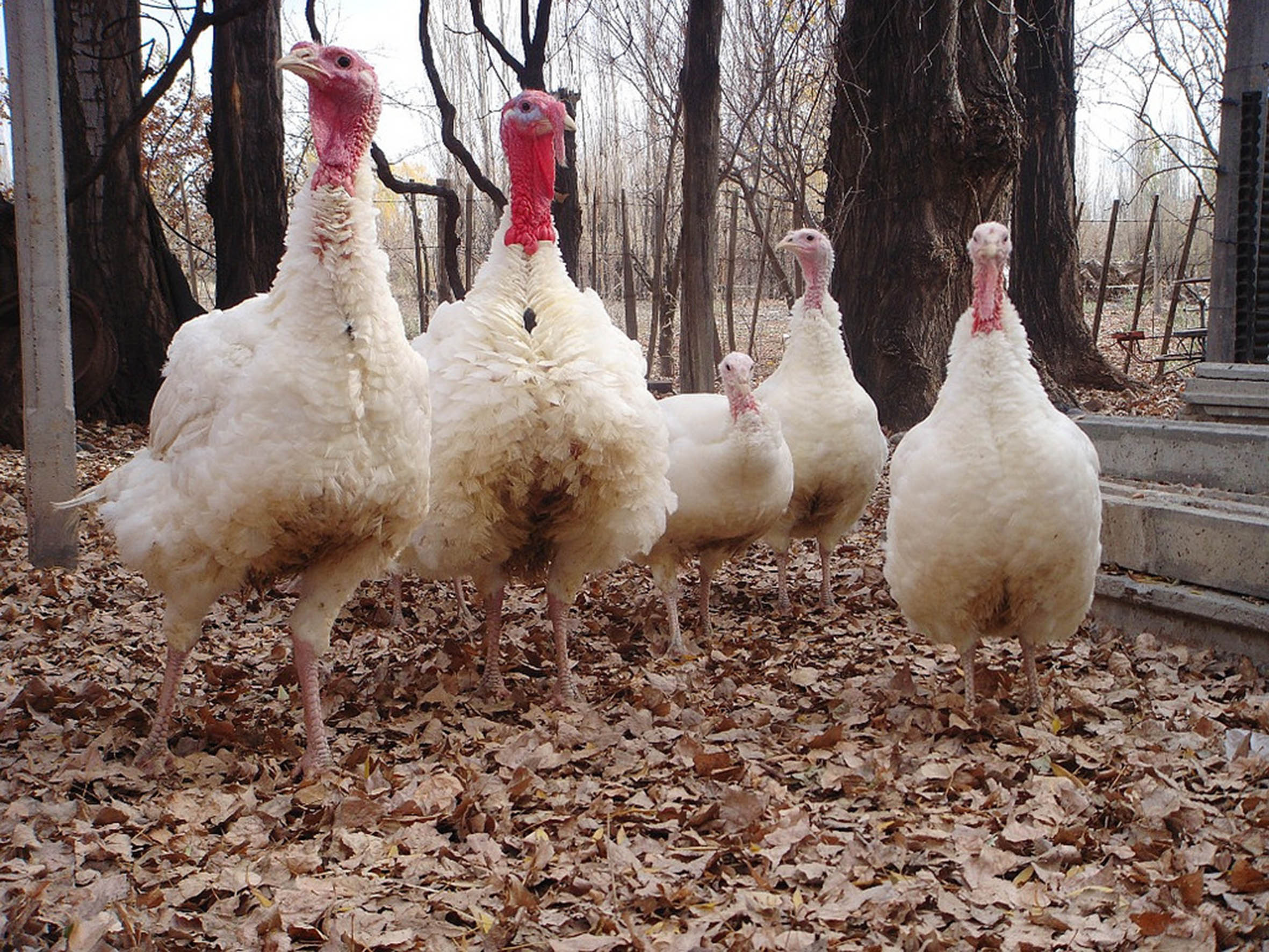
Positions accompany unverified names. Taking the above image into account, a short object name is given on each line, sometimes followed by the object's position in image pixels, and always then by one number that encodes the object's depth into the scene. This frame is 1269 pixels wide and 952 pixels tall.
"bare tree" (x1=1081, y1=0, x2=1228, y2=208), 13.48
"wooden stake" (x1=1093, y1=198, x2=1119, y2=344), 14.16
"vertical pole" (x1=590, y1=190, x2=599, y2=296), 13.09
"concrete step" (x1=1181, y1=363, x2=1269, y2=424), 7.15
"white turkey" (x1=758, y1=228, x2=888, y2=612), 5.98
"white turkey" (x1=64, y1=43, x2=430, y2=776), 3.47
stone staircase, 4.81
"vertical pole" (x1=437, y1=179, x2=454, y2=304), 10.21
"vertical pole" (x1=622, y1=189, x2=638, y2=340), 12.77
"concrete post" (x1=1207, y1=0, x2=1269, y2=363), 8.94
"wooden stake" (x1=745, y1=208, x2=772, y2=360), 13.05
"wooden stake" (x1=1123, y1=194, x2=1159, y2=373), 14.61
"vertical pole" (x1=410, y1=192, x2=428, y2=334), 14.27
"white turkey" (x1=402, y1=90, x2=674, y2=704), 4.27
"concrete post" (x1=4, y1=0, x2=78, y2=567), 5.49
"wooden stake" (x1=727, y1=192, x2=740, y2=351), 13.20
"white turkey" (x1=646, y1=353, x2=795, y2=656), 5.34
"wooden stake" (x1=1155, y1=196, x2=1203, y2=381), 14.06
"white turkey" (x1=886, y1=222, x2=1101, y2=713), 3.99
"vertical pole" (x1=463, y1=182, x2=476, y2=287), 13.39
